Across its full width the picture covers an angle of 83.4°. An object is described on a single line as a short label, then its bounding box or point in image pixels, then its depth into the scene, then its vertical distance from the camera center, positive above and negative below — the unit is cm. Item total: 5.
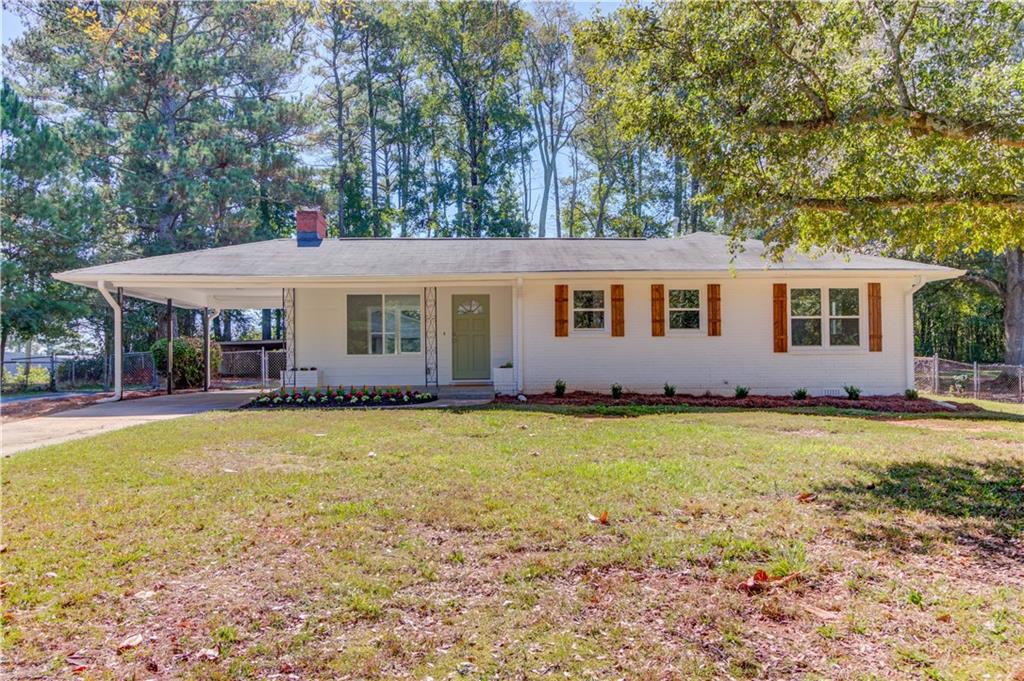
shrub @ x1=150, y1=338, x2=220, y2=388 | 1502 -27
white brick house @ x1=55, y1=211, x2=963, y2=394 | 1158 +76
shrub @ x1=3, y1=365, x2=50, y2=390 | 1614 -75
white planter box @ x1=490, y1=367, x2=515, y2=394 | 1197 -69
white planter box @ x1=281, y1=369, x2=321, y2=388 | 1256 -62
